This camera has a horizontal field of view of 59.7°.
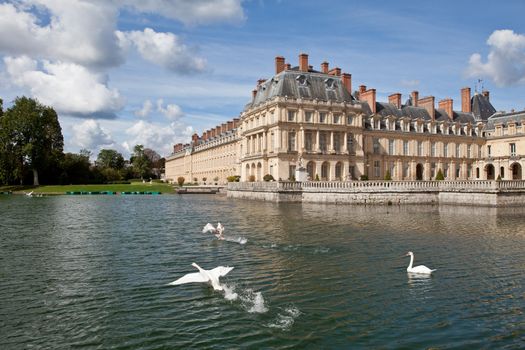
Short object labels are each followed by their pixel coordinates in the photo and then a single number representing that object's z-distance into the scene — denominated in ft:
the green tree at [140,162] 440.45
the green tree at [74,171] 274.46
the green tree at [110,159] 442.50
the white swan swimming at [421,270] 42.47
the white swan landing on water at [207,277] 36.83
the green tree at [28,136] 230.89
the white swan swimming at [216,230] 64.28
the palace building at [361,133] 185.47
